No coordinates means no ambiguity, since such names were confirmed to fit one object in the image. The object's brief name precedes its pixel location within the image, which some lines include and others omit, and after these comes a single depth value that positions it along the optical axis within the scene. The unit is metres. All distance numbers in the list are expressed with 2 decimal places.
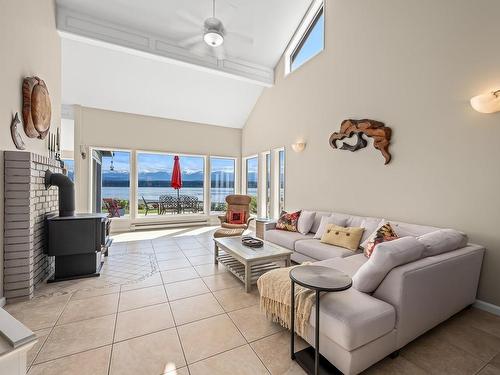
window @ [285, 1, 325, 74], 4.45
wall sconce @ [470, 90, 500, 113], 2.18
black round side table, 1.44
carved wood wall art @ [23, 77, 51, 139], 2.70
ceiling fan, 3.09
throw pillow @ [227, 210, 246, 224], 5.36
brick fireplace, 2.44
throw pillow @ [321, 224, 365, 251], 3.02
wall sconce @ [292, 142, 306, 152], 4.71
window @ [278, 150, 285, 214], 5.52
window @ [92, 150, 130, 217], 5.98
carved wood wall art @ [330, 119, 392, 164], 3.15
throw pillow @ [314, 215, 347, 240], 3.49
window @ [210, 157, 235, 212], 7.18
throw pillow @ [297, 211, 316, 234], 3.95
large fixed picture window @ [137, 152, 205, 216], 6.35
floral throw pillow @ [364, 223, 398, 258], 2.58
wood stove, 2.91
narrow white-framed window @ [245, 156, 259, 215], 6.71
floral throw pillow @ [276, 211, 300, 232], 4.12
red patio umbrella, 6.57
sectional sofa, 1.48
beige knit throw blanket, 1.69
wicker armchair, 5.63
